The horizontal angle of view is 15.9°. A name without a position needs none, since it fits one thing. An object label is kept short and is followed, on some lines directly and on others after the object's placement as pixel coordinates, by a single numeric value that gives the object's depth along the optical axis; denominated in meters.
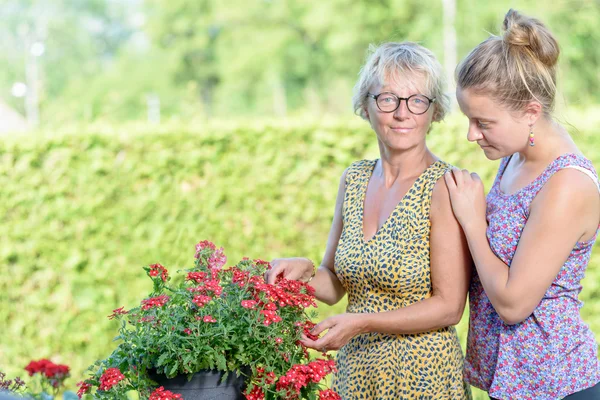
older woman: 4.46
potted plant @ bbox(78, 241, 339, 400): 4.21
